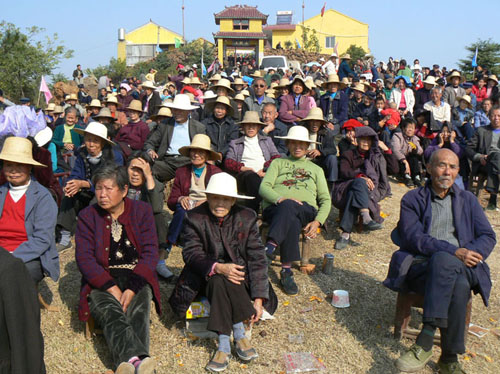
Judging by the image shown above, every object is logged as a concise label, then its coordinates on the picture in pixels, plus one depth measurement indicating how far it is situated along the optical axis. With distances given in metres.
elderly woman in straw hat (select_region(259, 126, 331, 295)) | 5.26
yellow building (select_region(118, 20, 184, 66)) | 57.34
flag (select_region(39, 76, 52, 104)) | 17.36
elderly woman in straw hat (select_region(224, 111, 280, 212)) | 7.00
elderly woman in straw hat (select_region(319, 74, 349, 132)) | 10.41
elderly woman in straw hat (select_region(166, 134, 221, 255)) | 5.75
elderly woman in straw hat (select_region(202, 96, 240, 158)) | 7.86
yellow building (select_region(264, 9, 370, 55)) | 53.88
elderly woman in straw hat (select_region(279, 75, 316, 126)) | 9.34
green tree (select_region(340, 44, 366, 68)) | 44.69
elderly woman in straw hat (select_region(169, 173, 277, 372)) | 3.89
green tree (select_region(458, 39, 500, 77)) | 29.53
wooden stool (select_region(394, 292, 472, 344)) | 4.17
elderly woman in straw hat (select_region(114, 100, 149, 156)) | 8.70
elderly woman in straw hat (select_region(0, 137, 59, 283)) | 4.33
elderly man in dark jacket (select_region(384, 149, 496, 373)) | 3.57
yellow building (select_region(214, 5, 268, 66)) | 46.50
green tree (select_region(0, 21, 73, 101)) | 27.09
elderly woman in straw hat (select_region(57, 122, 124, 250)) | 5.89
